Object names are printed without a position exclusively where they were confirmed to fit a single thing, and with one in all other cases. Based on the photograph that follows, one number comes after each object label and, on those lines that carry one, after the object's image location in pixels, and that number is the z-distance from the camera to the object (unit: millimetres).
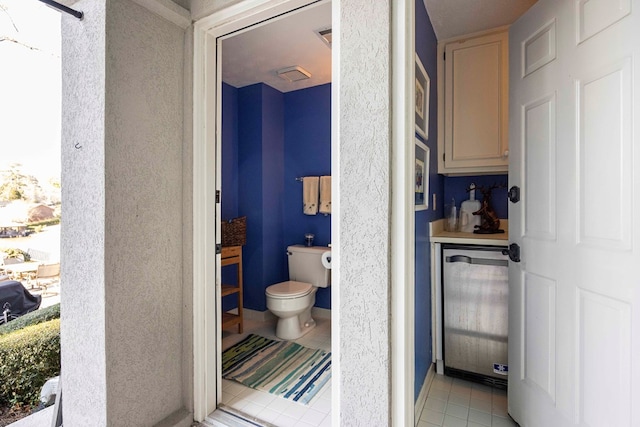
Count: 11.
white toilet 2564
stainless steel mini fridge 1846
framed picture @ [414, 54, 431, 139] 1618
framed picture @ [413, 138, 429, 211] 1621
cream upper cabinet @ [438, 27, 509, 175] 2086
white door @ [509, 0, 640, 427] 1005
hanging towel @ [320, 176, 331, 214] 3039
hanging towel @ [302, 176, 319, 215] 3129
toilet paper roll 2493
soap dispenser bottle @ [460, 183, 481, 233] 2336
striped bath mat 1897
